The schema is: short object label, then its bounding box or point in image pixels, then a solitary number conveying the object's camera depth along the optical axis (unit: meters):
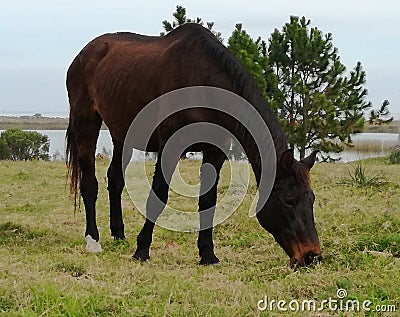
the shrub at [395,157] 15.61
